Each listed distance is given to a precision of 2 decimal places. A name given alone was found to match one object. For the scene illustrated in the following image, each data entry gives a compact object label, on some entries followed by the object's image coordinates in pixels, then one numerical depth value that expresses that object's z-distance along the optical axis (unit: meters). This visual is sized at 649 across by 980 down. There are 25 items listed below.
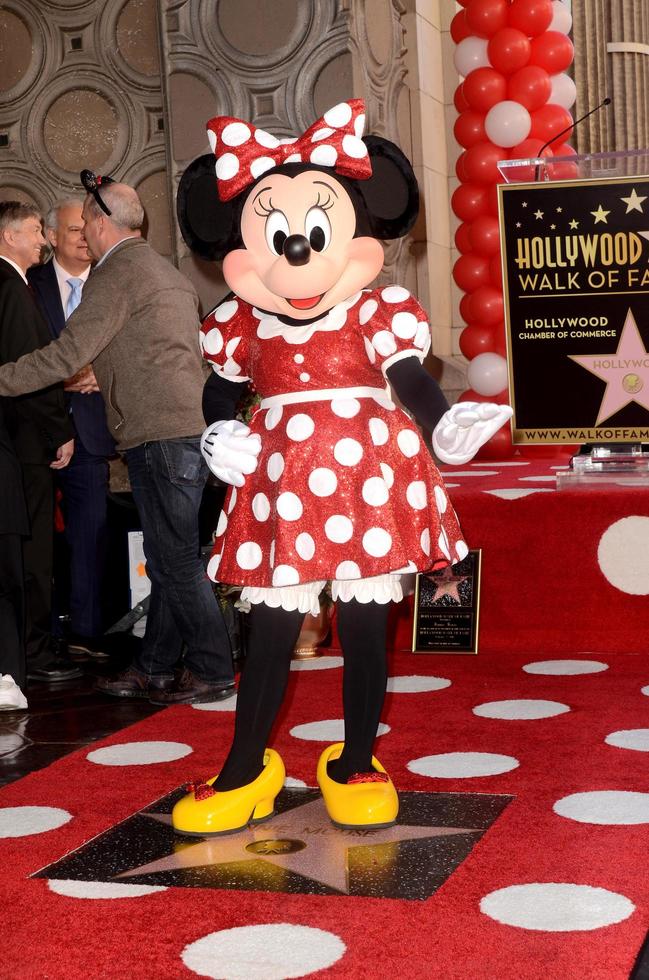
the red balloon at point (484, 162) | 5.45
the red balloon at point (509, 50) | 5.33
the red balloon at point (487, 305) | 5.45
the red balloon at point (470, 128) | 5.52
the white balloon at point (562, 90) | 5.52
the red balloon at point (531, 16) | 5.29
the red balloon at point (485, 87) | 5.41
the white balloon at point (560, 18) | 5.49
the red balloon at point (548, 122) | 5.39
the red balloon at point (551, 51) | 5.39
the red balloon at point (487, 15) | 5.36
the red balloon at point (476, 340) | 5.51
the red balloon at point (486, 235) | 5.41
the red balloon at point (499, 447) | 5.08
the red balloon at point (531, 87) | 5.32
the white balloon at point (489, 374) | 5.37
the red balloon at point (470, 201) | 5.50
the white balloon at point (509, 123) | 5.30
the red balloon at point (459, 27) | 5.62
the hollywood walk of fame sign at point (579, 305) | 3.40
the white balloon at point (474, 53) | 5.50
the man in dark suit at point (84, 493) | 3.69
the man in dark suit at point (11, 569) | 3.00
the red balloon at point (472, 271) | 5.51
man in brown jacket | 2.88
